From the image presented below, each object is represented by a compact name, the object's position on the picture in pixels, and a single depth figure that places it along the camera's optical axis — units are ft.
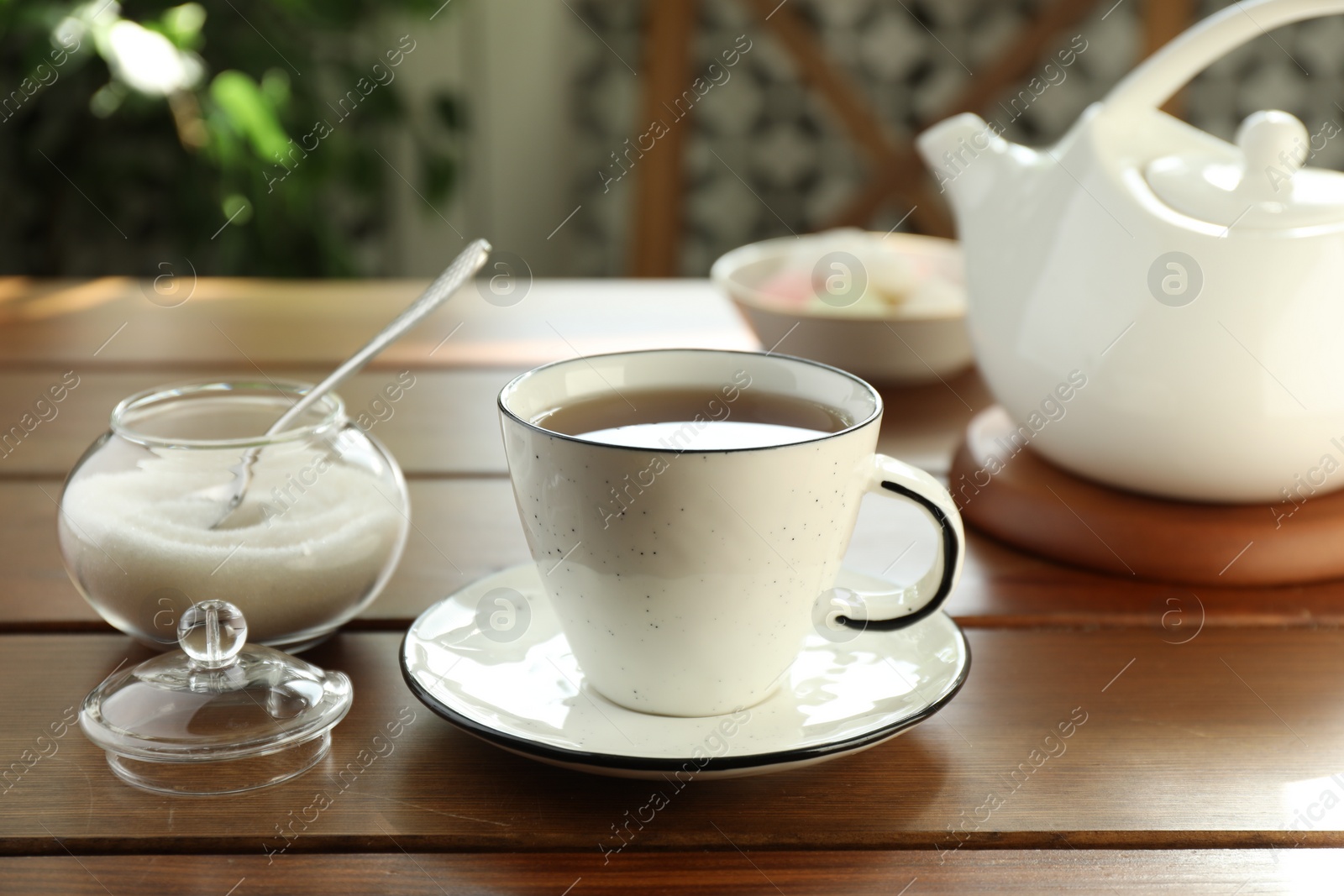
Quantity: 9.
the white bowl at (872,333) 2.51
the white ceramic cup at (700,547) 1.20
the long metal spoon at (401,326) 1.49
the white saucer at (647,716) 1.15
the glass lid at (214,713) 1.19
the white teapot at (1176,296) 1.65
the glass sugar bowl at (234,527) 1.43
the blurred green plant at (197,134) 4.79
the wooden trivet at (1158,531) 1.70
